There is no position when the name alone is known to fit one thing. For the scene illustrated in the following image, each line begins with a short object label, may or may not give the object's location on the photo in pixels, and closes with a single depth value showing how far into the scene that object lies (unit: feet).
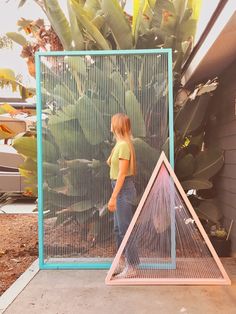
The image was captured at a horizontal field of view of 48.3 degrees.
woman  9.37
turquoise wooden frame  10.16
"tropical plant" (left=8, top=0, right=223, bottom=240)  10.36
